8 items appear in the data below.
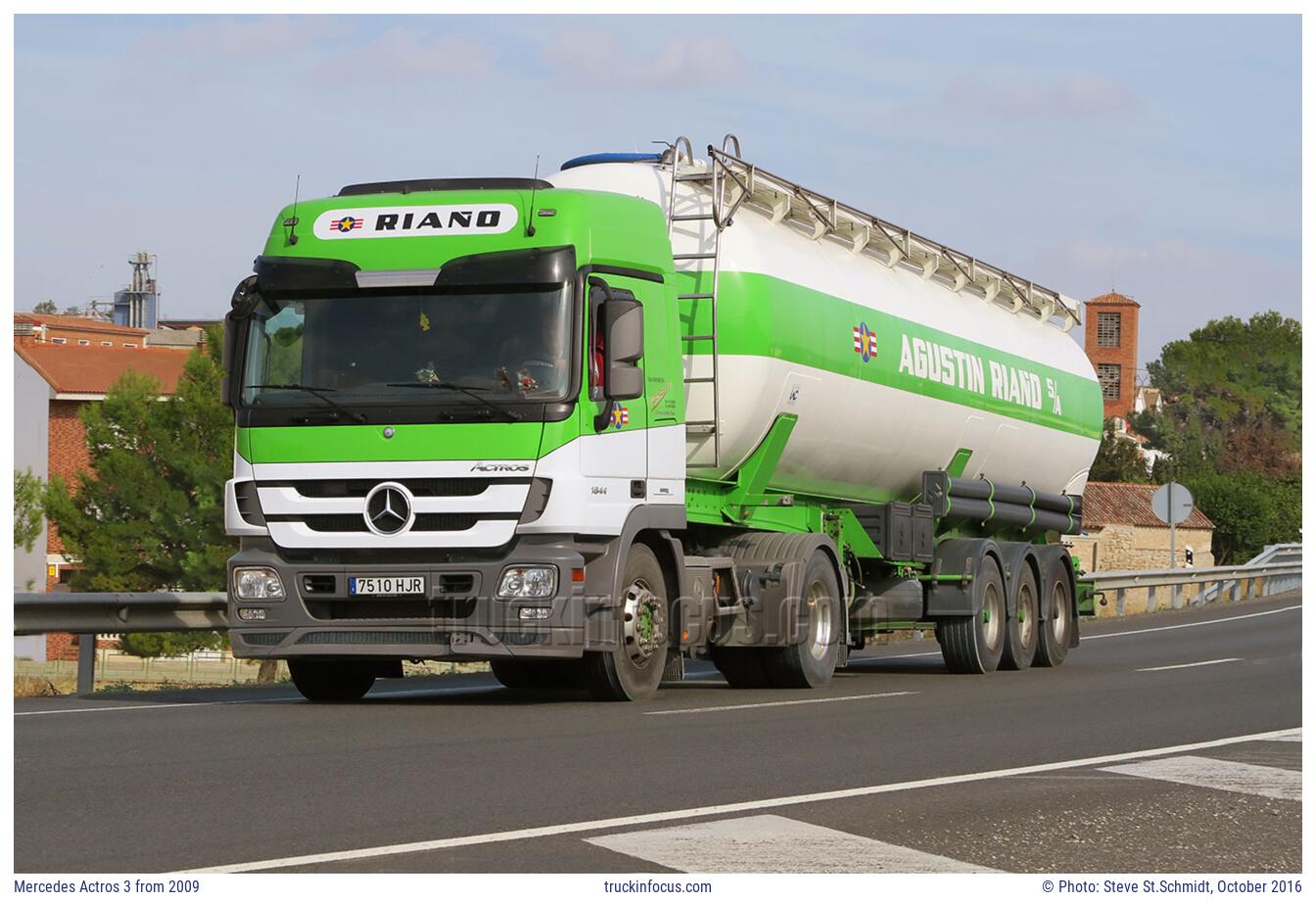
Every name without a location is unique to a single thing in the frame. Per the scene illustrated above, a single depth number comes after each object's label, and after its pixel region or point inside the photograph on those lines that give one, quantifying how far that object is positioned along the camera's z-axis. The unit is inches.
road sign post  1407.5
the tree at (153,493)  2226.9
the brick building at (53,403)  3041.3
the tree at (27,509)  2252.7
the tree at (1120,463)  4345.5
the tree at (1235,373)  6028.5
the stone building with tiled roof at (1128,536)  3405.5
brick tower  6461.6
